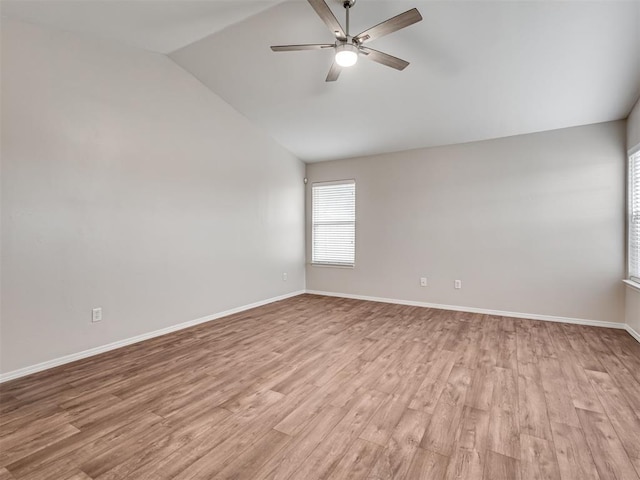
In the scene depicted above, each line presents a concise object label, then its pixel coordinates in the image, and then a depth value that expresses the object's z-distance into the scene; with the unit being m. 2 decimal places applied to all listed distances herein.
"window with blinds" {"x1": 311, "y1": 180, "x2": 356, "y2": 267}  5.63
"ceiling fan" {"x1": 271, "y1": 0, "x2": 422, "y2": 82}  2.09
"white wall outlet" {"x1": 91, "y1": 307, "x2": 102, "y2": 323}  2.98
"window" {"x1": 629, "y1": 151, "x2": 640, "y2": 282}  3.45
